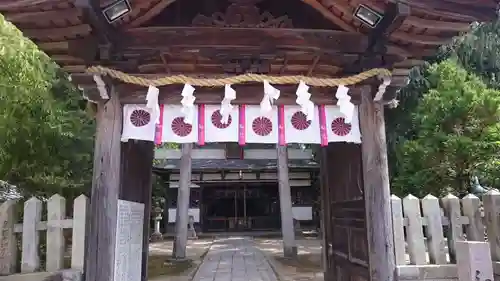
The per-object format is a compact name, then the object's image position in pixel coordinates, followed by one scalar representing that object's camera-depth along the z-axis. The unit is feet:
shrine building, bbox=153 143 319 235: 77.56
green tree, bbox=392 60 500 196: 22.82
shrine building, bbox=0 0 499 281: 13.03
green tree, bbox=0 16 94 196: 18.90
